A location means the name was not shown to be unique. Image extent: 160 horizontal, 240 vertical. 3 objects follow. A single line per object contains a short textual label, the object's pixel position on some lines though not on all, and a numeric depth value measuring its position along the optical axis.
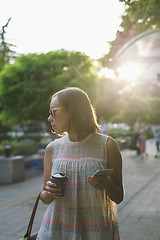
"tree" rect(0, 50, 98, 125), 12.43
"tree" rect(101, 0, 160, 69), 5.60
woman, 1.90
